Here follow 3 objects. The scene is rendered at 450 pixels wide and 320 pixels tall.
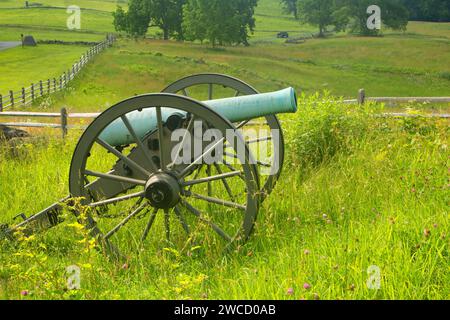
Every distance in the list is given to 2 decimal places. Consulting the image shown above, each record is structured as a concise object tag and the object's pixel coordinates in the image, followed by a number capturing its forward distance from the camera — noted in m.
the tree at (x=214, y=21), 47.34
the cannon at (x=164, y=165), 4.27
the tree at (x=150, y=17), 50.28
